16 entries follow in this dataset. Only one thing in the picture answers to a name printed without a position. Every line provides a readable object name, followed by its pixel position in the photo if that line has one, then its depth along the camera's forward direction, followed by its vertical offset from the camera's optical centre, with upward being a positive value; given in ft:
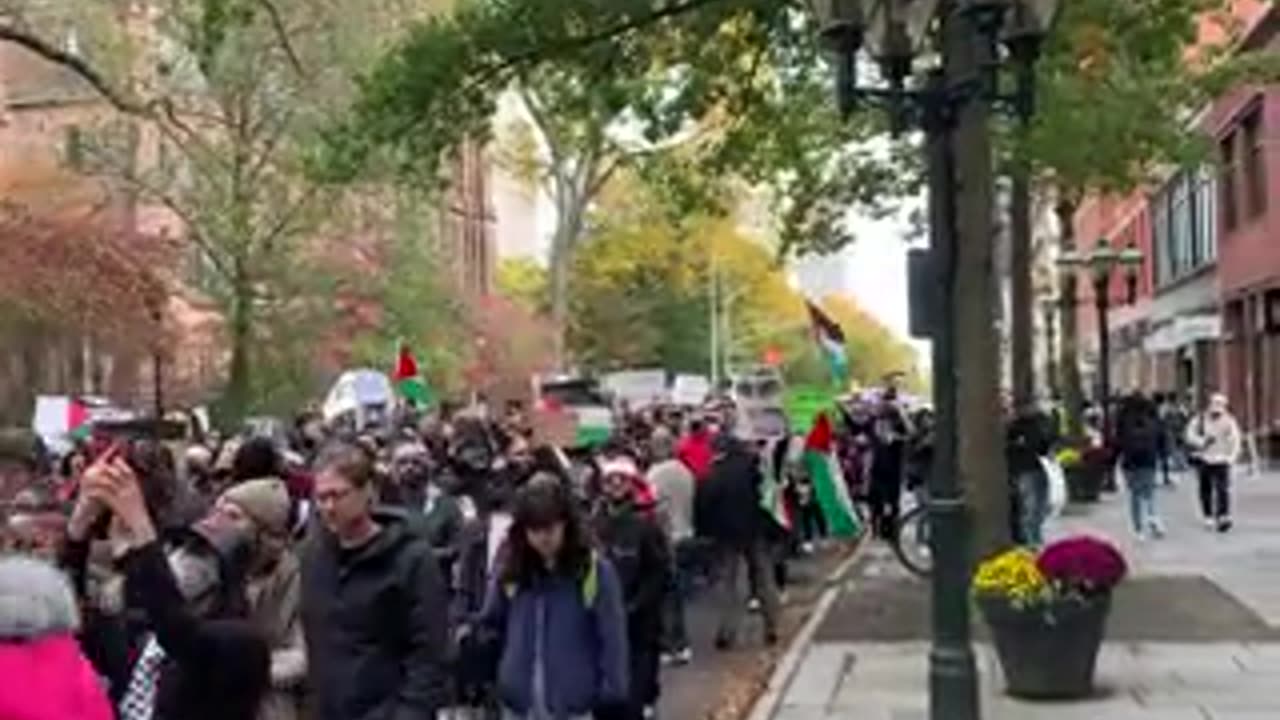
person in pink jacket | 15.88 -1.62
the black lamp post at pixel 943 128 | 36.86 +4.44
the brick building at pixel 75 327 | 135.74 +7.78
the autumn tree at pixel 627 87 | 62.34 +9.50
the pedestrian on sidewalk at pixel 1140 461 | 88.99 -2.11
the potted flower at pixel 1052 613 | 44.47 -3.90
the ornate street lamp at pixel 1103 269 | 131.07 +7.92
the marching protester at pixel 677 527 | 54.19 -2.84
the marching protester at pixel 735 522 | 57.77 -2.76
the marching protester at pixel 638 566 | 32.58 -2.31
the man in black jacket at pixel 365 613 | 21.90 -1.87
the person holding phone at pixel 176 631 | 17.98 -1.71
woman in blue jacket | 24.48 -2.29
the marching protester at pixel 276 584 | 22.35 -1.64
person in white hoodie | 90.07 -1.81
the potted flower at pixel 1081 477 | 117.39 -3.50
